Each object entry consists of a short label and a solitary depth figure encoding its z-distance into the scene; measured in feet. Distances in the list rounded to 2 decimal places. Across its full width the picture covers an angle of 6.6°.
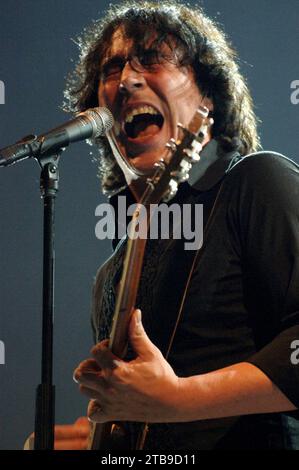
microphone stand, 8.56
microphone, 8.62
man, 8.24
